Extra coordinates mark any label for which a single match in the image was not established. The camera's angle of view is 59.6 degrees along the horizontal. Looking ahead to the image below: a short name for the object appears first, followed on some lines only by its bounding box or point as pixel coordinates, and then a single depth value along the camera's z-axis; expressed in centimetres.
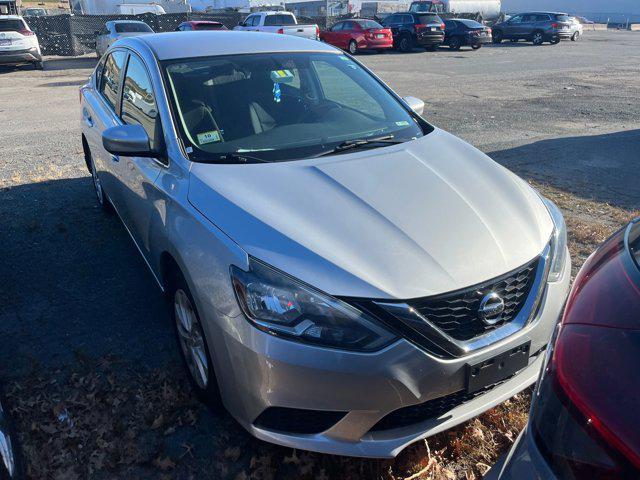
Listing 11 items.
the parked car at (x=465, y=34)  2764
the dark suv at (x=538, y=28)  3111
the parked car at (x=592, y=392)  120
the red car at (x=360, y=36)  2495
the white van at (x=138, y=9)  3161
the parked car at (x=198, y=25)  2231
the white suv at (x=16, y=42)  1730
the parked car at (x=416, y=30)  2672
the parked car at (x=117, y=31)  2005
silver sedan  210
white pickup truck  2247
